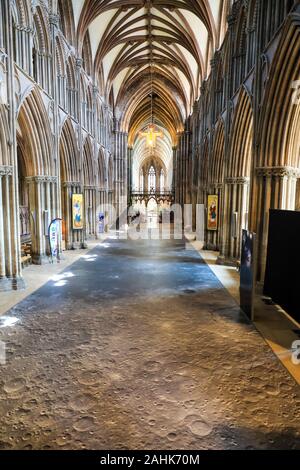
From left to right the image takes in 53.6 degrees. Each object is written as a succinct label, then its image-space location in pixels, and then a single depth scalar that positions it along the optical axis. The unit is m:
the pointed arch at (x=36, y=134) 10.97
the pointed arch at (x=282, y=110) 7.16
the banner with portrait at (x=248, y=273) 6.19
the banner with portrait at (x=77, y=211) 15.51
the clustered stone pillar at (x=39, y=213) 11.87
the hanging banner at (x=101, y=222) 22.42
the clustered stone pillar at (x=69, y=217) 15.52
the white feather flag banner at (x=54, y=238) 11.80
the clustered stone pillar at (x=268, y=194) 8.13
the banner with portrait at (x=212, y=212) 14.64
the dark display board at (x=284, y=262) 5.66
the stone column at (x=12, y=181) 8.41
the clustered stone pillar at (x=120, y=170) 29.39
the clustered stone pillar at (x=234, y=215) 11.84
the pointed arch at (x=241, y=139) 10.74
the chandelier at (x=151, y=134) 30.08
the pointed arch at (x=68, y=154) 14.95
